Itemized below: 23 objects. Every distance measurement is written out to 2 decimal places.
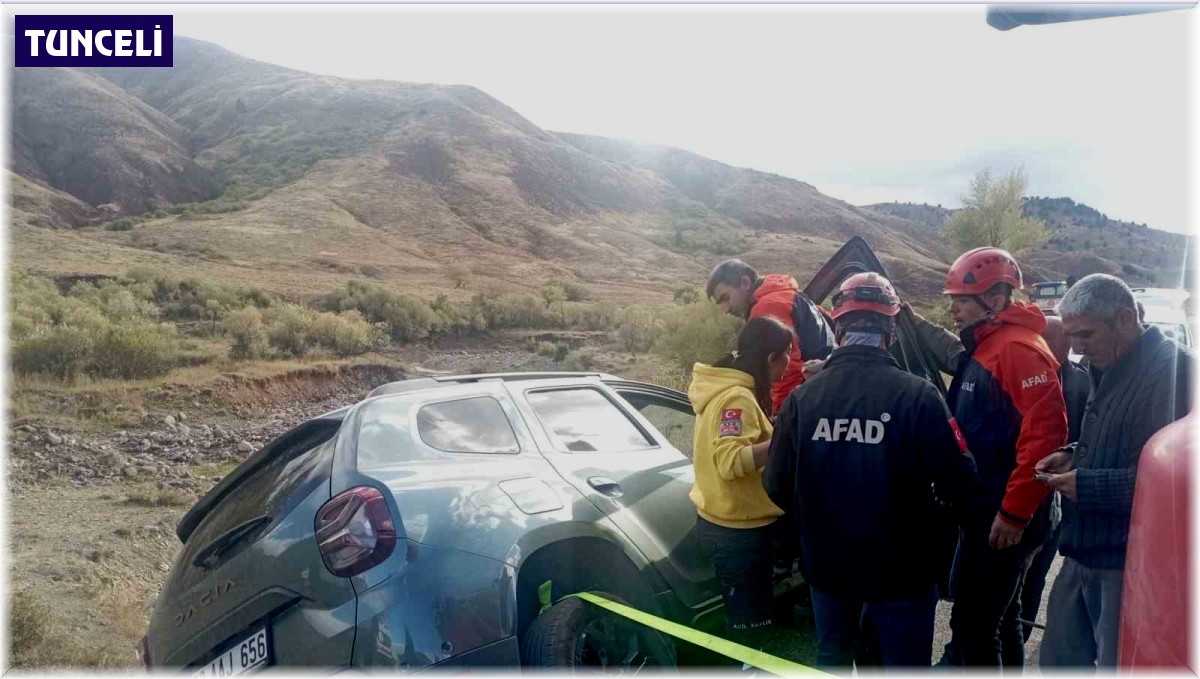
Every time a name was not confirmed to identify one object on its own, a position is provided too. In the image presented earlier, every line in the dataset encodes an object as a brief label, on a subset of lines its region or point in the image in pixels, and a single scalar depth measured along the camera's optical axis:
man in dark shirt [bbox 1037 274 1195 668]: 2.44
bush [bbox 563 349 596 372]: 20.70
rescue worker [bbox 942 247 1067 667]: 2.76
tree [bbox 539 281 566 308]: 37.28
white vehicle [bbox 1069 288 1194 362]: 8.64
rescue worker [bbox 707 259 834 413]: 3.64
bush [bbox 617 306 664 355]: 23.44
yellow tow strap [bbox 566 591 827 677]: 2.28
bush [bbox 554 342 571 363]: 21.88
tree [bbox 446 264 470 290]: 43.08
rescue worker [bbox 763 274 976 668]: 2.43
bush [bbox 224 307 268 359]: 18.61
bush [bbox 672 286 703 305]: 22.01
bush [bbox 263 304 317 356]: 19.73
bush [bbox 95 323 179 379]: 15.33
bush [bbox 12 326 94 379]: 14.78
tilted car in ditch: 2.43
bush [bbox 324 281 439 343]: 25.03
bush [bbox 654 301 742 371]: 15.80
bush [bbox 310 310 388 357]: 20.72
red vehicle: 1.30
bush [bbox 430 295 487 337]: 26.25
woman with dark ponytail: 2.98
